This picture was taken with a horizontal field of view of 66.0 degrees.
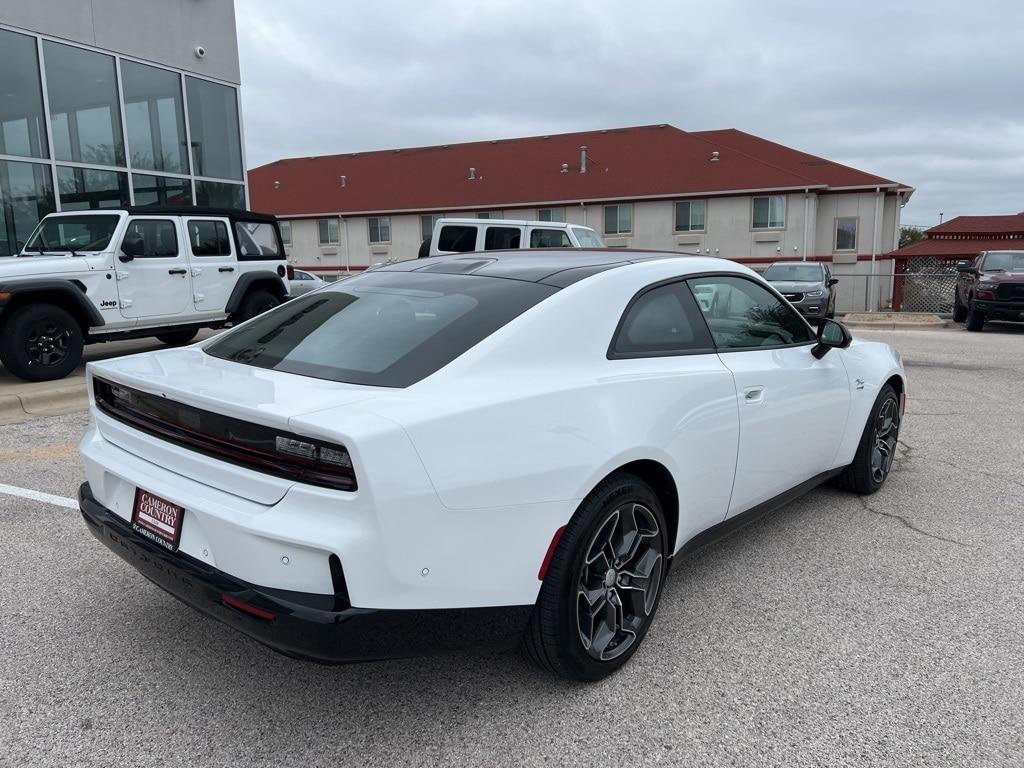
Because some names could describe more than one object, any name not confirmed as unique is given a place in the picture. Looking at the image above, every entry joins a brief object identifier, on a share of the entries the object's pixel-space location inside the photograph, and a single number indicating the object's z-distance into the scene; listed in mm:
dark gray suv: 18625
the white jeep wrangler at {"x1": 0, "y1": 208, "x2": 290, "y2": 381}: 8406
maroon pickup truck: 16234
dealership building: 12172
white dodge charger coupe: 2256
